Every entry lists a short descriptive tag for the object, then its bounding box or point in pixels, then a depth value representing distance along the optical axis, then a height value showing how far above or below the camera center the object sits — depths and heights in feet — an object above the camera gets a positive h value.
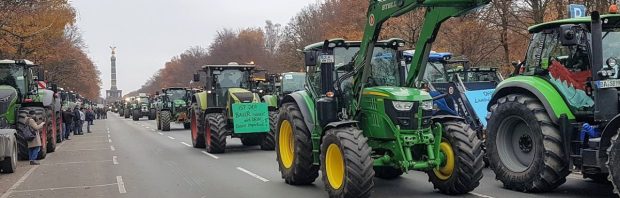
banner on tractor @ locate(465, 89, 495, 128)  40.42 -0.24
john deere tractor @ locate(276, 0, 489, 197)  25.09 -1.03
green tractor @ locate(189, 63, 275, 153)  51.98 -0.65
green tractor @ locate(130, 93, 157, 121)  171.52 -0.76
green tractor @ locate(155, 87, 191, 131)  98.13 -0.18
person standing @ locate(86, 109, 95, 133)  113.34 -1.30
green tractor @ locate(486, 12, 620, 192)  24.94 -0.74
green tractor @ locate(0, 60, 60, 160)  50.72 +0.92
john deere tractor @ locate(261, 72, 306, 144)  54.96 +2.13
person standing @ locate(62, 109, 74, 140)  83.63 -1.83
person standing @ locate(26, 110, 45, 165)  47.93 -2.53
